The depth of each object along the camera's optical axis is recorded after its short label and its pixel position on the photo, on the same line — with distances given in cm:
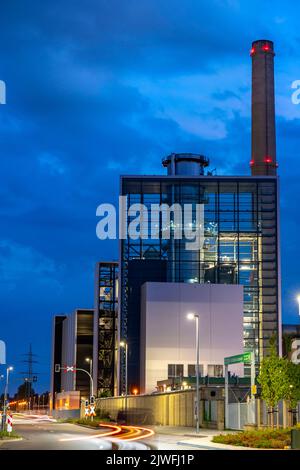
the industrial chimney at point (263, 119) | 12456
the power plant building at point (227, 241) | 12169
